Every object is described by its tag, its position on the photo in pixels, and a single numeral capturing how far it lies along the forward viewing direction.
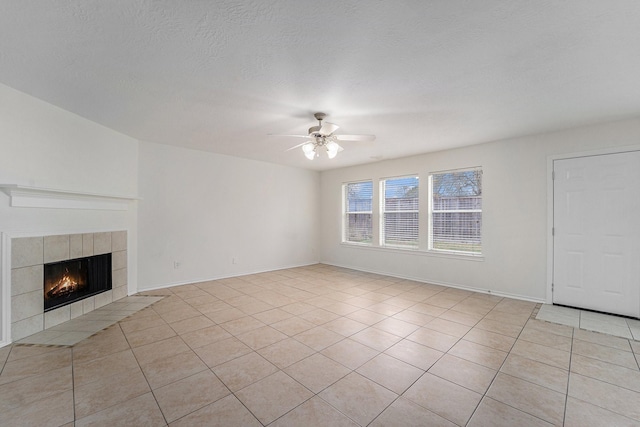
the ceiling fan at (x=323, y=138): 3.02
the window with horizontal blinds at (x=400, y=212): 5.41
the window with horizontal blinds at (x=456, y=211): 4.59
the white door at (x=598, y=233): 3.30
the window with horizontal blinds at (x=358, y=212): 6.26
